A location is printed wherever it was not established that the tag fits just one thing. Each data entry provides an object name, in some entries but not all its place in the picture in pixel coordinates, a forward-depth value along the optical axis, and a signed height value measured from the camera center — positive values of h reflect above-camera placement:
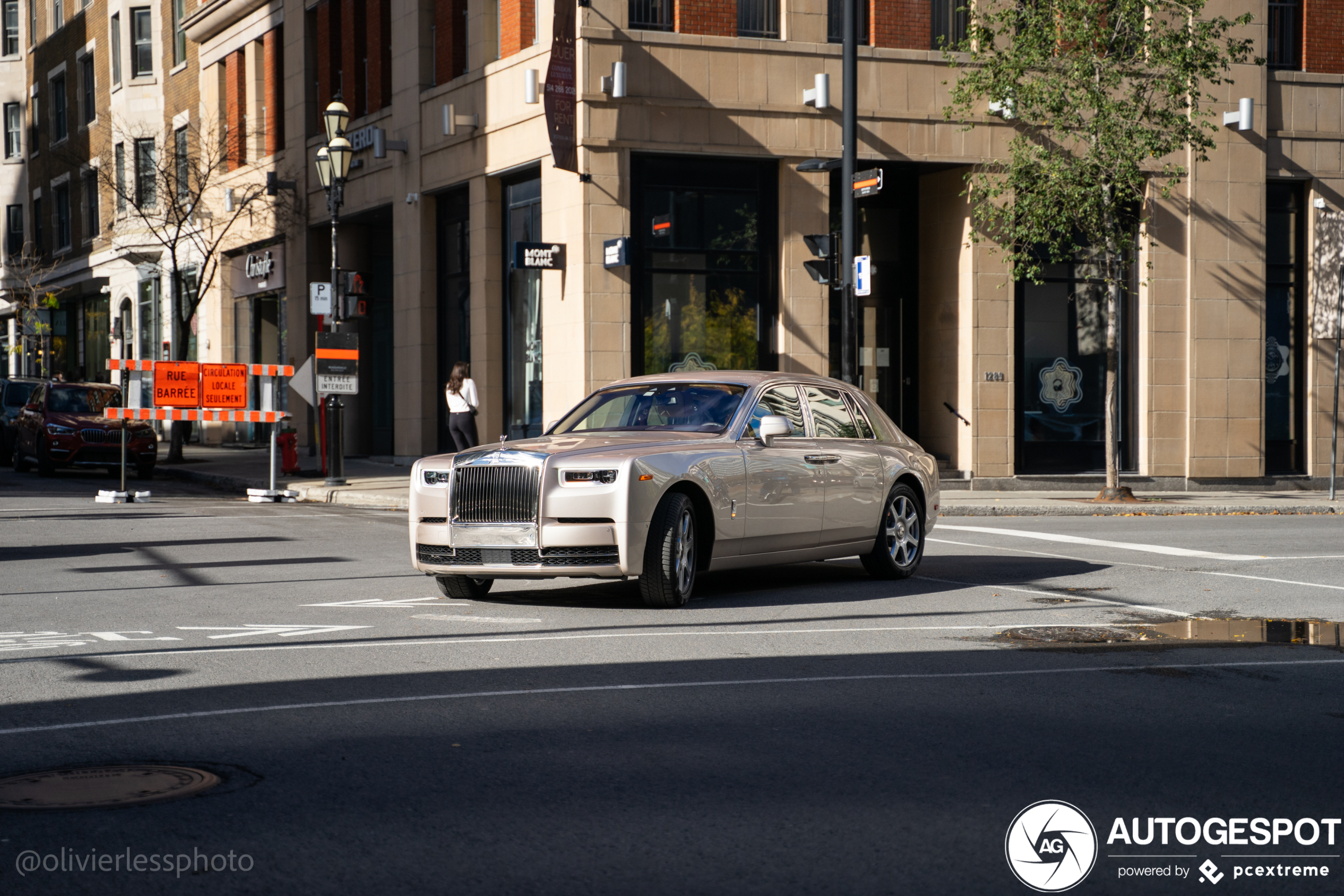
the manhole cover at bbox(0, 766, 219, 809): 4.88 -1.29
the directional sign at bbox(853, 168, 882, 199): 20.52 +2.78
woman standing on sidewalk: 23.12 -0.23
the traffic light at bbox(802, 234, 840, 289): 21.56 +1.80
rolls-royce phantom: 9.67 -0.67
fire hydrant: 26.31 -1.01
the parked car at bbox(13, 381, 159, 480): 26.05 -0.64
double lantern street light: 22.91 +3.29
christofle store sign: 34.62 +2.86
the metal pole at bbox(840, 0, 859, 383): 20.92 +2.86
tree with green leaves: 21.70 +4.10
